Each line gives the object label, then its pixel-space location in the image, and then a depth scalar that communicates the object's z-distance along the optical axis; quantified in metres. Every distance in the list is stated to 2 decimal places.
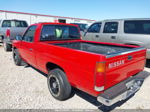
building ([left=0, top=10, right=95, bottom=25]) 19.33
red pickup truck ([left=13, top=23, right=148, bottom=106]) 2.05
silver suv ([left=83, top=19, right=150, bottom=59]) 4.88
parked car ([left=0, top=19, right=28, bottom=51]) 7.40
